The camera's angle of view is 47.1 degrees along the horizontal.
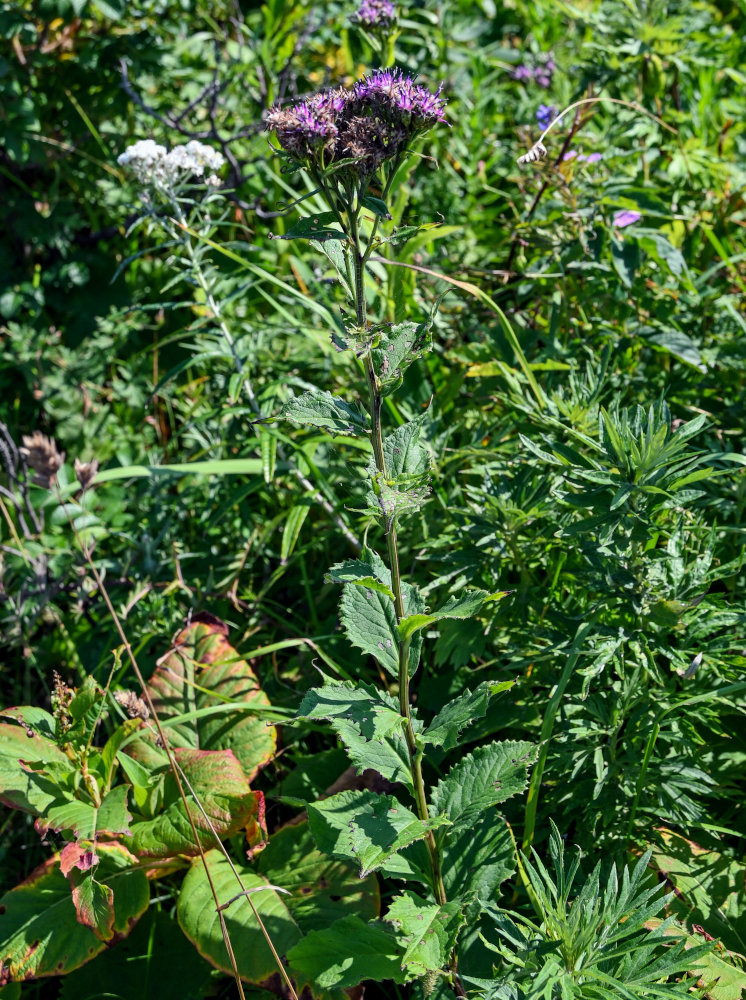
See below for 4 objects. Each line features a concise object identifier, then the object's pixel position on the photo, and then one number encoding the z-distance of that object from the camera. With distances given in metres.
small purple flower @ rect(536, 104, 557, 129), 2.68
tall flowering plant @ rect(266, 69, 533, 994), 1.30
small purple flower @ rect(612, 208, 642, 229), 2.46
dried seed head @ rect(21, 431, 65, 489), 2.20
